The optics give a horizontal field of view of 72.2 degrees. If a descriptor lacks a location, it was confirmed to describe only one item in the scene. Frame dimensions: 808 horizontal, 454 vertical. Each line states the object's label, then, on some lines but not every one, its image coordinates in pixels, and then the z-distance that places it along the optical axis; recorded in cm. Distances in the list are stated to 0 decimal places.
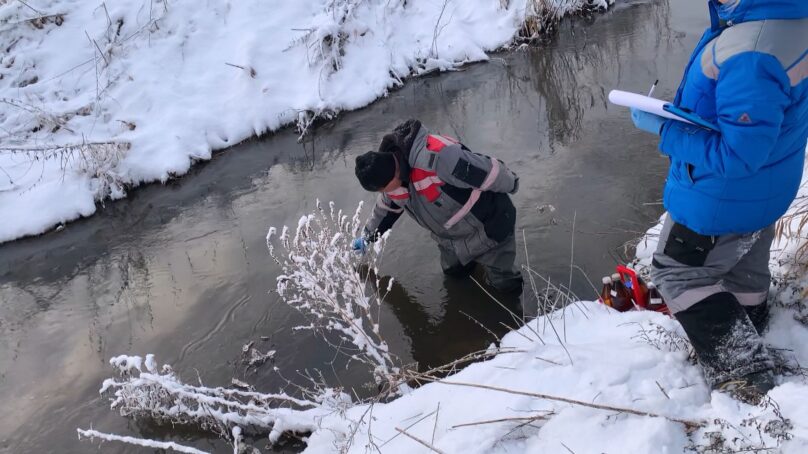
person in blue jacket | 188
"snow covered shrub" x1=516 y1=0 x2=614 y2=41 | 946
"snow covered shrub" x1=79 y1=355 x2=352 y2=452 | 336
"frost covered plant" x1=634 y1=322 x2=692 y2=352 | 257
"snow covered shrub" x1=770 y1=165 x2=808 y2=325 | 267
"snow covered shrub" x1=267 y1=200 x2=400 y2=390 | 353
